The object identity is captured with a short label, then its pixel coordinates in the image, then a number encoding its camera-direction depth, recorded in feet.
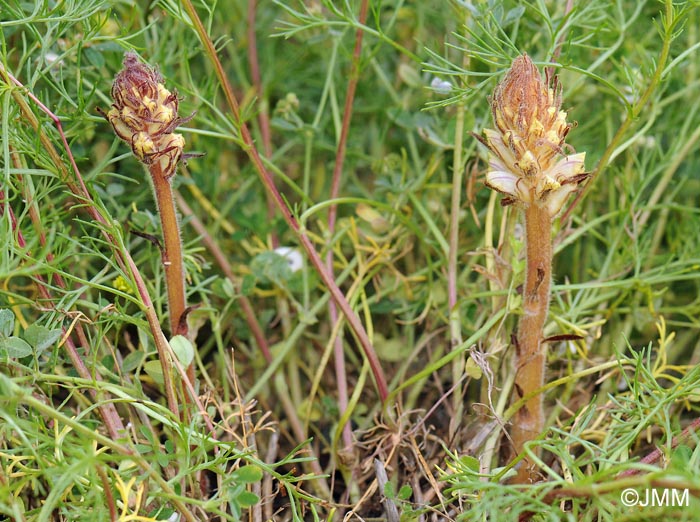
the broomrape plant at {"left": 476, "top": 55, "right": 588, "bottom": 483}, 1.58
